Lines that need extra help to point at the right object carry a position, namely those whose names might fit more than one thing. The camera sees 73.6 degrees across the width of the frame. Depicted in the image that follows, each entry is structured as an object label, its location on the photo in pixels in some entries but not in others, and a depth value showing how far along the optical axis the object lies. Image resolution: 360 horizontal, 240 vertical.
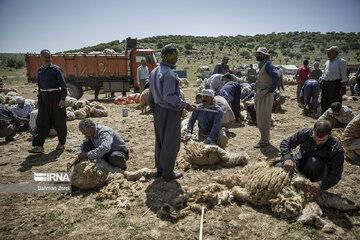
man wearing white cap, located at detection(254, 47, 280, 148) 4.43
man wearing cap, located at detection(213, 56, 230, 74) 7.51
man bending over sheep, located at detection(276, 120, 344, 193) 2.61
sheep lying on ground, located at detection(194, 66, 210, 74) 22.95
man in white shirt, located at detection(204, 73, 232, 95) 6.71
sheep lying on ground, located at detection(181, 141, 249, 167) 3.89
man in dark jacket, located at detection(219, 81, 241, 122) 6.19
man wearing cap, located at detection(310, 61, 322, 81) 9.37
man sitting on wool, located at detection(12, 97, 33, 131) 6.35
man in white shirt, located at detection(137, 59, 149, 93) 10.04
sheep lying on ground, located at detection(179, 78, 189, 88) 16.32
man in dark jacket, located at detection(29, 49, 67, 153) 4.54
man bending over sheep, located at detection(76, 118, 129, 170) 3.36
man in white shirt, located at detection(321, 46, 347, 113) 5.77
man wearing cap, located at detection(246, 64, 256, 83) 12.50
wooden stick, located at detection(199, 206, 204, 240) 2.32
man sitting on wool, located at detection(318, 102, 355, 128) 4.56
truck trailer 11.70
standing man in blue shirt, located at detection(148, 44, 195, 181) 2.99
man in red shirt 9.29
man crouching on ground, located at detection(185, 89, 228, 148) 4.32
